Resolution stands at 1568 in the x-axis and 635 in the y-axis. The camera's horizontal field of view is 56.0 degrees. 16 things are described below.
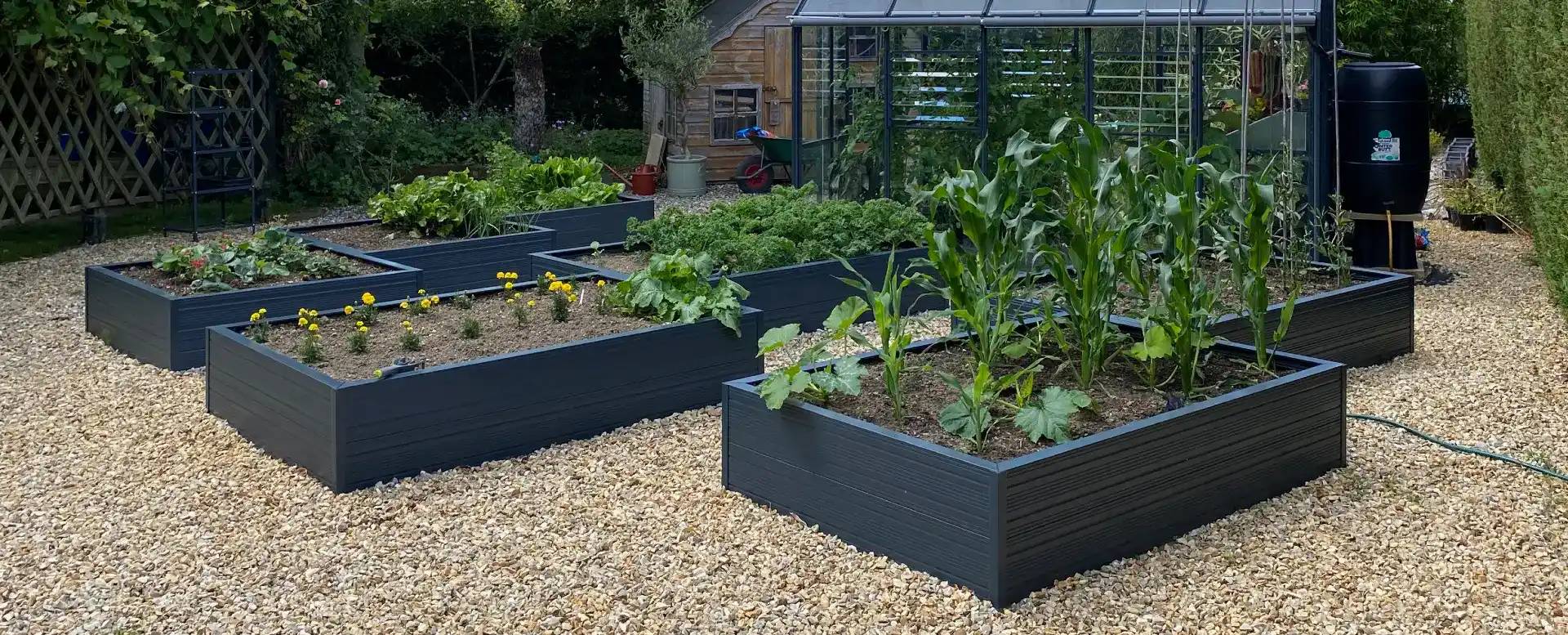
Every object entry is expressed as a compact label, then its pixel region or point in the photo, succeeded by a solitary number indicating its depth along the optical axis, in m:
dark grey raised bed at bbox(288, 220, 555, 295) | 7.81
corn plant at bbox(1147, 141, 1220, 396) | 4.41
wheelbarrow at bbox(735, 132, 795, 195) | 12.57
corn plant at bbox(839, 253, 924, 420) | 4.32
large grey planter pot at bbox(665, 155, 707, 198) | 12.80
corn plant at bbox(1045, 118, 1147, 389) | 4.45
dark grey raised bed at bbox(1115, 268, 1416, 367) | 5.93
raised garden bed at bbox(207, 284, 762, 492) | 4.75
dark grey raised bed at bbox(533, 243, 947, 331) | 6.88
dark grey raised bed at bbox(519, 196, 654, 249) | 9.05
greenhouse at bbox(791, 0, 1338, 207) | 8.05
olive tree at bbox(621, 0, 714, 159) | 12.72
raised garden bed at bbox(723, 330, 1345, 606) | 3.73
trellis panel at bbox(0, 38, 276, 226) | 9.69
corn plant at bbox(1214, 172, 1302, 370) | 4.51
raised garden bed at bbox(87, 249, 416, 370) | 6.35
